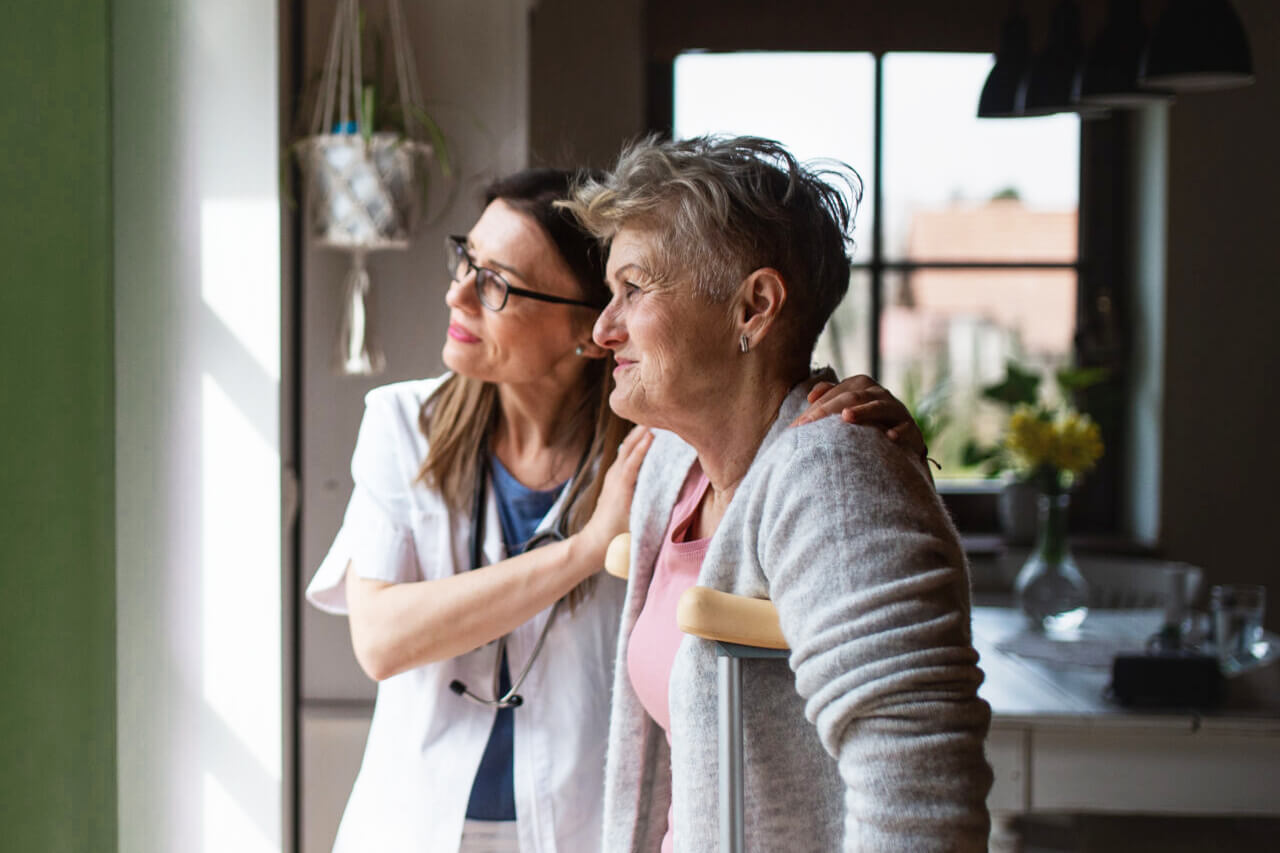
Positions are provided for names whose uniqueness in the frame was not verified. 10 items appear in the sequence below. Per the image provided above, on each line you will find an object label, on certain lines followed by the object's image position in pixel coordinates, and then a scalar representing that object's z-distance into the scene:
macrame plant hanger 2.18
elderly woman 1.04
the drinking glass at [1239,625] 2.93
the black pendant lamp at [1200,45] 2.74
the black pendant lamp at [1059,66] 3.07
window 4.67
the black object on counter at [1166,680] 2.59
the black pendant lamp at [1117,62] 2.94
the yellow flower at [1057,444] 3.40
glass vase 3.30
